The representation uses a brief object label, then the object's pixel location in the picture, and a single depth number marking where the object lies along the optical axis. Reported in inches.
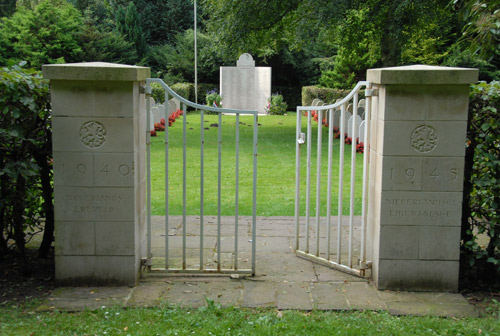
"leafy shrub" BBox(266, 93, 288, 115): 1003.3
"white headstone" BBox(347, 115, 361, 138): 559.6
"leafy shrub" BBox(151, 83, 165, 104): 892.0
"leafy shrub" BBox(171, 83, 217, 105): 1144.4
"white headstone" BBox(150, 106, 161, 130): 647.8
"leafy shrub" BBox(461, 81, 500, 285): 191.0
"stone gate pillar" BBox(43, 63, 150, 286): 187.2
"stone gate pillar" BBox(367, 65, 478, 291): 185.3
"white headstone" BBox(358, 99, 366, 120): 601.1
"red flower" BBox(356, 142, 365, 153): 540.6
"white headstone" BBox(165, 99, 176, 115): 807.1
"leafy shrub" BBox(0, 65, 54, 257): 185.2
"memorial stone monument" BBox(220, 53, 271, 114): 1018.1
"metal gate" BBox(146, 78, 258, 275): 202.2
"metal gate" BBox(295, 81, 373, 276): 202.4
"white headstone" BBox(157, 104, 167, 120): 718.1
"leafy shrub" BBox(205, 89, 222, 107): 1004.7
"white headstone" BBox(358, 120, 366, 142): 501.7
